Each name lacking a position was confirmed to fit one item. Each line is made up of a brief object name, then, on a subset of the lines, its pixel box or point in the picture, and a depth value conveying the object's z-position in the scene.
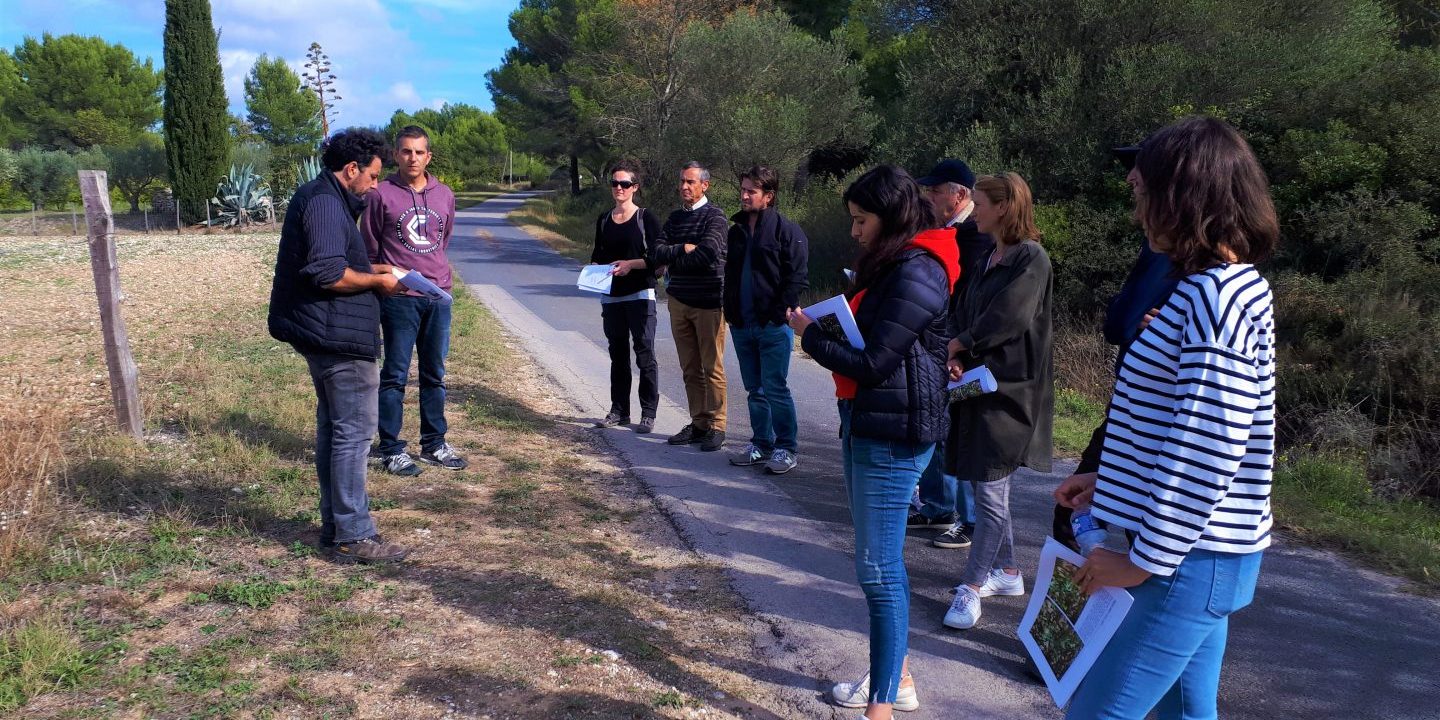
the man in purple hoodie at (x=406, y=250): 5.68
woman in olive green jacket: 3.89
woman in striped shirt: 1.77
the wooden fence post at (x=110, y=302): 5.96
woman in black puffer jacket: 2.89
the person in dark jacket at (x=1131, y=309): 2.89
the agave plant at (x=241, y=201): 31.42
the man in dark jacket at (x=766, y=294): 5.88
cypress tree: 31.88
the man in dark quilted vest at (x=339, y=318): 4.21
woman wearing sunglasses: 6.80
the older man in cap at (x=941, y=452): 4.50
